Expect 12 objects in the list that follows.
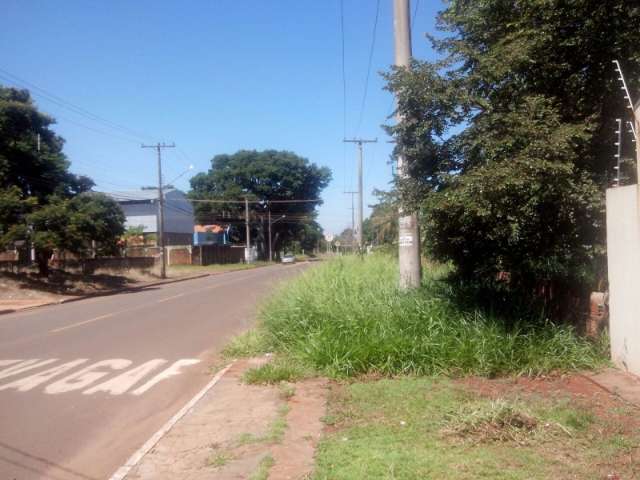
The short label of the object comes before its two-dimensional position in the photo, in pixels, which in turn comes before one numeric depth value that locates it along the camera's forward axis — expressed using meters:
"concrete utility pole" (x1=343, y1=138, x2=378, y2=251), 40.03
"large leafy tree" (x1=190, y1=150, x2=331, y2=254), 66.38
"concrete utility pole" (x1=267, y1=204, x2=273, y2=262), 68.05
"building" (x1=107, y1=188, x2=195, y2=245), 61.00
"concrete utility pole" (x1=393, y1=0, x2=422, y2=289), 10.09
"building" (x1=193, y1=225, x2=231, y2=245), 75.19
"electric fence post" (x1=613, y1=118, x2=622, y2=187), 6.94
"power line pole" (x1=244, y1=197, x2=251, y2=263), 60.50
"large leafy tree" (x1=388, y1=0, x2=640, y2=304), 7.25
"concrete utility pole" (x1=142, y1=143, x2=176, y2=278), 37.84
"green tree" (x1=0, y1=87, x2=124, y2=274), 24.50
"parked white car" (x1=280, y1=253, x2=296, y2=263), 63.34
